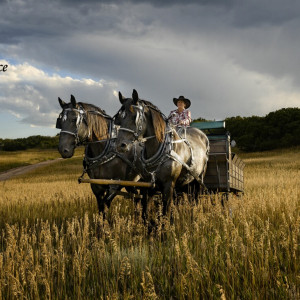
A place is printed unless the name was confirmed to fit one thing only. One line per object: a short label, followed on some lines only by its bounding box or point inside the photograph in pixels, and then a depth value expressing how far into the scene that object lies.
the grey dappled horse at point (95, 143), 6.43
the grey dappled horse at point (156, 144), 5.71
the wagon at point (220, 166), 7.64
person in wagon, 8.23
